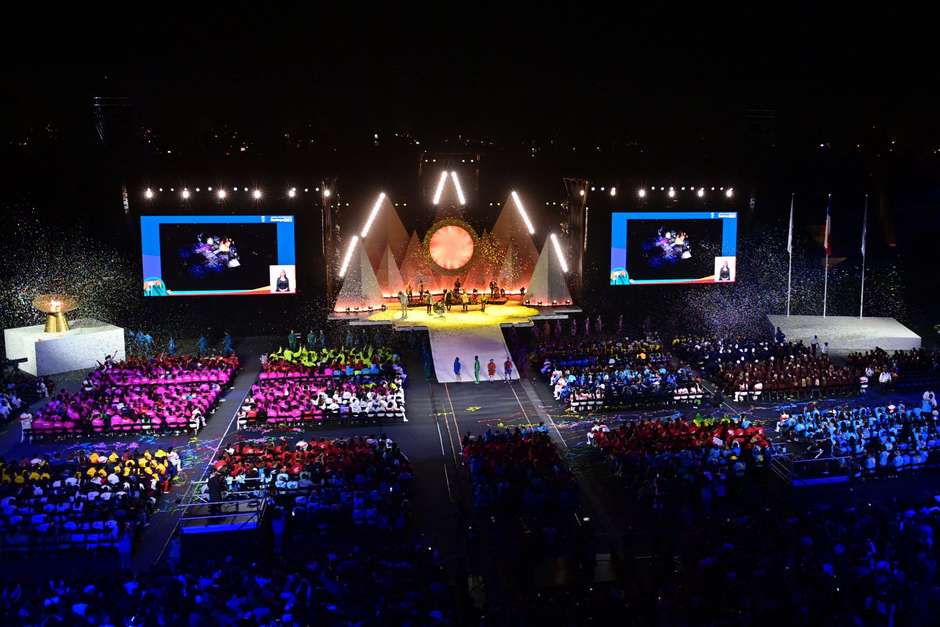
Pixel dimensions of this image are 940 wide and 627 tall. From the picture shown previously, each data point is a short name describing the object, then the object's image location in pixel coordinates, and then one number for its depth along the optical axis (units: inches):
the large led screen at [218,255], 1245.1
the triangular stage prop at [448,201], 1391.5
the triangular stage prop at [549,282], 1368.1
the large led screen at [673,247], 1347.2
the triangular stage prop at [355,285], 1332.4
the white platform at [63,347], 1082.1
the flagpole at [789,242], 1264.8
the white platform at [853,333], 1198.6
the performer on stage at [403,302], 1282.0
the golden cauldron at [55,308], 1112.2
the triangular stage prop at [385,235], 1381.6
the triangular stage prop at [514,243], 1406.3
